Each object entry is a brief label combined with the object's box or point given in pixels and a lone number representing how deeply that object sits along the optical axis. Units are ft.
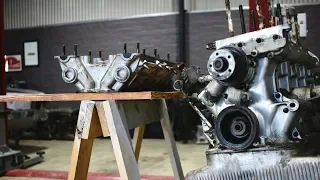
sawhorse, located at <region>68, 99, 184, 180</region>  5.89
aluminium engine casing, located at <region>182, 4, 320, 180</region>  5.35
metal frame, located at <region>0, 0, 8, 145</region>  12.14
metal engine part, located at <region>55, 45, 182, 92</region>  6.43
